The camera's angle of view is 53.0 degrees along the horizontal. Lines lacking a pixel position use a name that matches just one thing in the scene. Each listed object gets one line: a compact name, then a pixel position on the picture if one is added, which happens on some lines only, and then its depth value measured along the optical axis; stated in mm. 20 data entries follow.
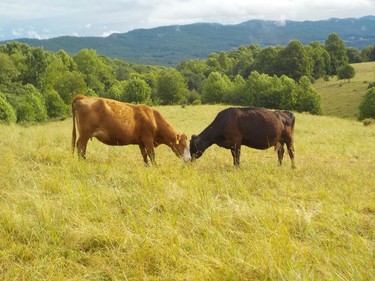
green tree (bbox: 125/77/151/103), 74938
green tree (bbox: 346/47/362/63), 107625
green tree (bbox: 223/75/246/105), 75562
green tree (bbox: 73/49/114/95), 80562
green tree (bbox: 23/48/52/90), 68750
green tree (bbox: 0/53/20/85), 58500
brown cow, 9094
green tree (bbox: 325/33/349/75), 95375
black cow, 10336
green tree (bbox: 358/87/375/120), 60000
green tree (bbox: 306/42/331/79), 90625
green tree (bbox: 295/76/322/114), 66500
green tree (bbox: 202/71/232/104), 83625
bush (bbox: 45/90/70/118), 63594
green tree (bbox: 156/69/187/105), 90000
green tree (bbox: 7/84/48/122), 55406
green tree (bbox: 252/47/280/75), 90500
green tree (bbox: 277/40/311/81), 85438
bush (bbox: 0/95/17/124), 46931
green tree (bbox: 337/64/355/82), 78938
